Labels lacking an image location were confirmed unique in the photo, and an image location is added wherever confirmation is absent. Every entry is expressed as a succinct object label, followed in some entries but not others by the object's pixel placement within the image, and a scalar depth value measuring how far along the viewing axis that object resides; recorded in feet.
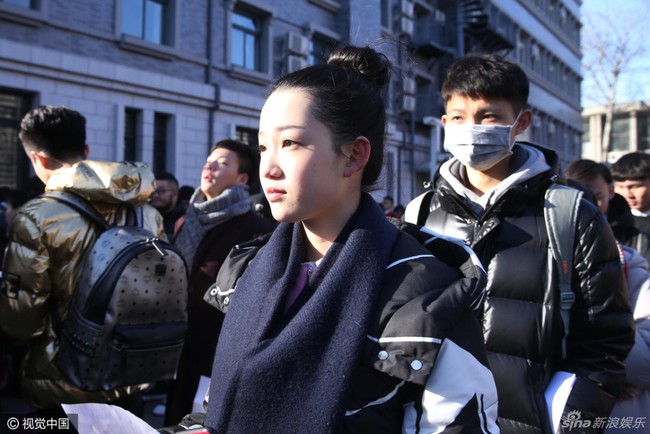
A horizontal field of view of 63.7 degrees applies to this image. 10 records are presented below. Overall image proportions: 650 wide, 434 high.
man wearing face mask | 5.61
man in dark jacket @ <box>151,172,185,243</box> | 18.60
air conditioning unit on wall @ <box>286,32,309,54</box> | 43.32
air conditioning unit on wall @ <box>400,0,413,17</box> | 57.67
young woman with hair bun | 3.68
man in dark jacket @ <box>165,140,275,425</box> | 10.63
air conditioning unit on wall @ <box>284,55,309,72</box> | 43.39
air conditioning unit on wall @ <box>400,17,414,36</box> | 57.62
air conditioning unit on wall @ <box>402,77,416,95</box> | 55.85
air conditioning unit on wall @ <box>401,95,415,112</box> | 56.34
